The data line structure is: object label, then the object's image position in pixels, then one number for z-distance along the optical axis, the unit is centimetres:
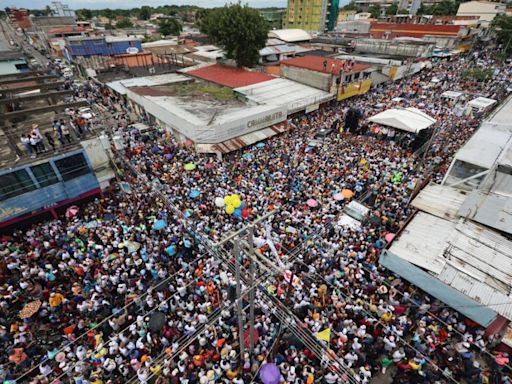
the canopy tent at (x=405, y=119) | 1889
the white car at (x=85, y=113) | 2100
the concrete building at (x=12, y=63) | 2841
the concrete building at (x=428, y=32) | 4675
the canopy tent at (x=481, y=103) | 2323
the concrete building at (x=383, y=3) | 8662
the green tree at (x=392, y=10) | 8579
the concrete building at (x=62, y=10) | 8638
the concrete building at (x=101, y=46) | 3612
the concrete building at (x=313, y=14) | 6788
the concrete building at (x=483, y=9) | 6331
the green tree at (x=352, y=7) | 10756
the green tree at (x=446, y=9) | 7231
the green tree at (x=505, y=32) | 4123
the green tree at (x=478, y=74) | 3139
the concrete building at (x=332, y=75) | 2698
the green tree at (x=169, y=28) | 6831
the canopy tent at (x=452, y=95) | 2684
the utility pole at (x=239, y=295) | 605
